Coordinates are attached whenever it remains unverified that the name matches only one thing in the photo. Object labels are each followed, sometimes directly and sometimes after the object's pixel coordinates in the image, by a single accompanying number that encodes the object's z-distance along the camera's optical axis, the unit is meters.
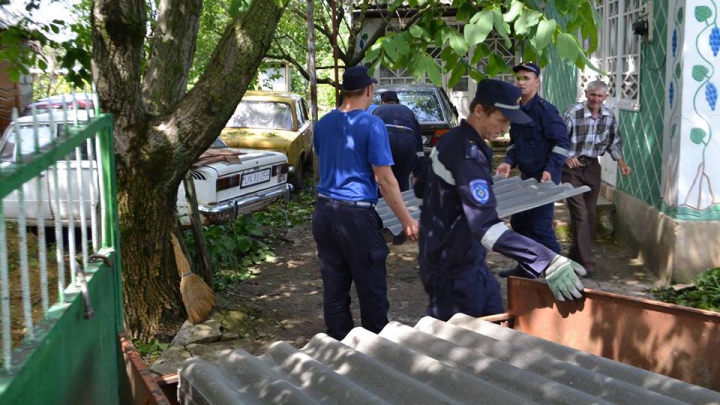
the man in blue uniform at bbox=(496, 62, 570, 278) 6.61
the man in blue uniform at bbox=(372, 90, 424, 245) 9.23
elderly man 7.46
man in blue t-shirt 5.13
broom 6.10
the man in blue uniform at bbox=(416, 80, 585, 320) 3.85
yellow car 12.10
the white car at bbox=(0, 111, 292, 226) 8.66
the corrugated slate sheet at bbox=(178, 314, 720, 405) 2.75
